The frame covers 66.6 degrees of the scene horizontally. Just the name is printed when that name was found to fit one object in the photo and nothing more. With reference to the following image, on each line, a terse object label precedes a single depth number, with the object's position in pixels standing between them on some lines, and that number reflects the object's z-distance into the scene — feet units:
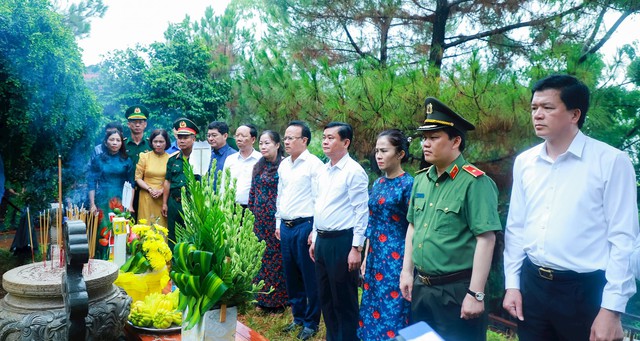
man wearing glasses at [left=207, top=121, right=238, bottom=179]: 15.06
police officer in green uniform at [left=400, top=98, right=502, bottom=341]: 6.38
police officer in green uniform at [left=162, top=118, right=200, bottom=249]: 14.39
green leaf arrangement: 5.67
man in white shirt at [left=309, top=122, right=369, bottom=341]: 9.70
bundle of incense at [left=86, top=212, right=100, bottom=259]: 8.02
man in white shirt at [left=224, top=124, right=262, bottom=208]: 13.91
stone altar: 6.05
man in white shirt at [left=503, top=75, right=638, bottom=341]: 5.34
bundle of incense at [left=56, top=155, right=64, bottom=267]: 6.73
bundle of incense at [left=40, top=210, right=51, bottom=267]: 7.01
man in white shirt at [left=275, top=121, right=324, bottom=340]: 11.23
